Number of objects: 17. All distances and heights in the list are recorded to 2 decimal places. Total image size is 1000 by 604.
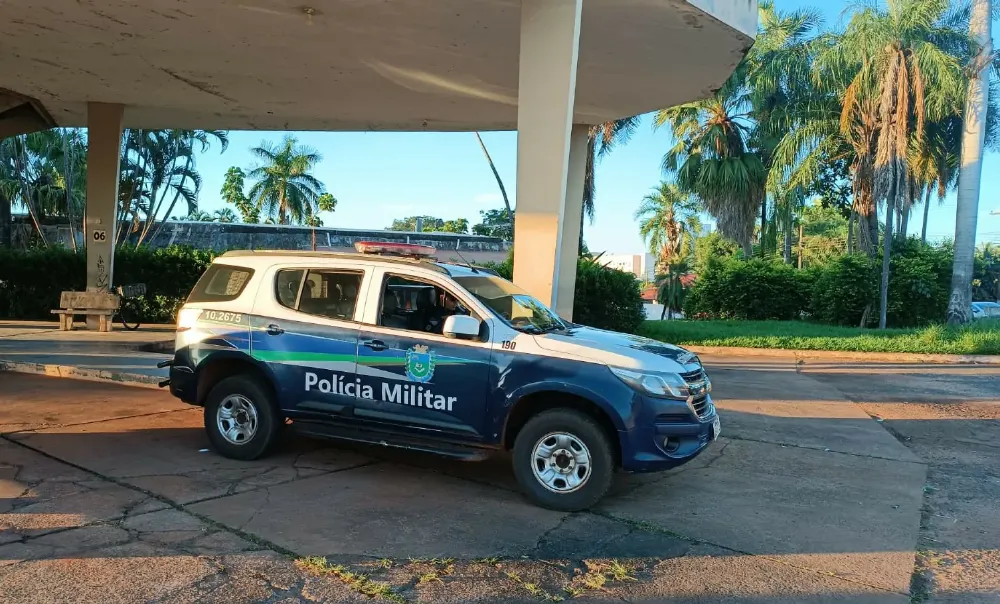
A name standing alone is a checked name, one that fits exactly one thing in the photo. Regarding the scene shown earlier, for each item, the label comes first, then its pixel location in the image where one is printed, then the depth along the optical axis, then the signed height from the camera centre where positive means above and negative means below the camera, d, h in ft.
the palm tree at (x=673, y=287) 111.86 +1.71
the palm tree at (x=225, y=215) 223.71 +17.36
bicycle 60.95 -3.94
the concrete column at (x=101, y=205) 57.41 +4.40
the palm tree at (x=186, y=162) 106.42 +15.56
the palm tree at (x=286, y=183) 172.96 +21.38
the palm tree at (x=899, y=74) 69.05 +23.30
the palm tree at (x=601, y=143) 85.10 +18.08
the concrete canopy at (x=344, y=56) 33.78 +12.34
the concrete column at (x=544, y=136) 30.14 +6.48
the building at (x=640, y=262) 351.05 +18.31
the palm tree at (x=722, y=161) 106.32 +21.02
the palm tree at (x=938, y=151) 80.64 +18.58
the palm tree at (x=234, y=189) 197.57 +21.96
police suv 18.10 -2.40
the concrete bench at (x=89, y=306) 56.18 -3.69
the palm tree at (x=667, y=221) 175.01 +18.62
